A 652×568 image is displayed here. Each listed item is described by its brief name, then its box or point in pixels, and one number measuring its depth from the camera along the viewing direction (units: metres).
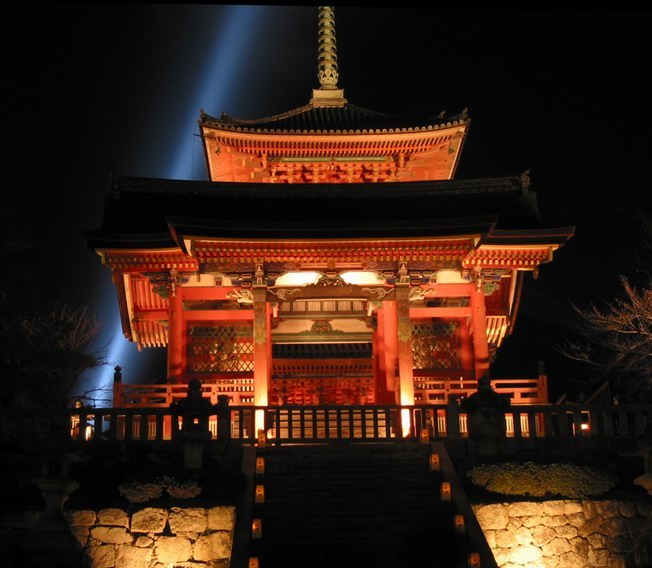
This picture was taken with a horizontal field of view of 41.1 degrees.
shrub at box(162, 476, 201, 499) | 15.89
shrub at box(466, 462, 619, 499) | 16.56
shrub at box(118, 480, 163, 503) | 15.80
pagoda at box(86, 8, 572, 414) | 23.73
